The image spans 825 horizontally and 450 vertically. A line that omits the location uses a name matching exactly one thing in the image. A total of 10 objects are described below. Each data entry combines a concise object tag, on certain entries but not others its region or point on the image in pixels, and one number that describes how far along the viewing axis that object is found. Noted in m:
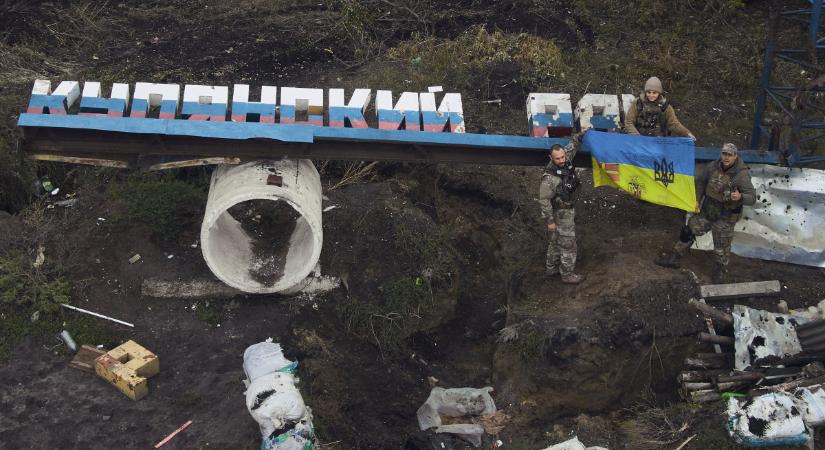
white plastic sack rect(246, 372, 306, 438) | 8.23
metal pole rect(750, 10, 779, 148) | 10.50
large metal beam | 9.19
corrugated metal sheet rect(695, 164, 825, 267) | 10.17
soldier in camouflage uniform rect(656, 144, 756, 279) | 9.15
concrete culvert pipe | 9.41
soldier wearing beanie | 9.81
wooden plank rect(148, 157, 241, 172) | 9.57
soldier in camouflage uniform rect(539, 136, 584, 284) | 9.32
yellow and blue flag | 9.55
